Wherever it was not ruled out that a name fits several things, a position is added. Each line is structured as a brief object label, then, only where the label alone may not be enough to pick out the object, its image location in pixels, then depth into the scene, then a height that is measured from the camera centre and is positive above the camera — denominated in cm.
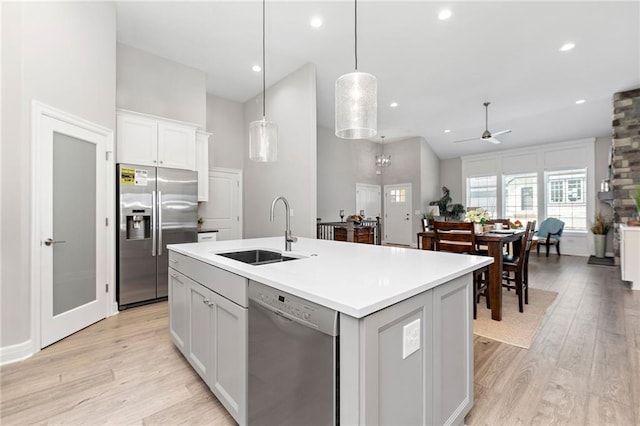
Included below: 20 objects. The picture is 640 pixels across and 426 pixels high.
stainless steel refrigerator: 325 -15
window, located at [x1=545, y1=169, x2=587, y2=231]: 698 +38
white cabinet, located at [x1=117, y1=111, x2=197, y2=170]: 341 +94
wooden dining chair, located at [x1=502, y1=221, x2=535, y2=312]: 300 -57
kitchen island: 88 -46
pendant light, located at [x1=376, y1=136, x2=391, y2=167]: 727 +136
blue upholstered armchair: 688 -52
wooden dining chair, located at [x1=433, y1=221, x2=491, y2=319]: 288 -30
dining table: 284 -60
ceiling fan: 532 +149
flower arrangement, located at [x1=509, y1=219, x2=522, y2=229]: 479 -23
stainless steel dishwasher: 93 -57
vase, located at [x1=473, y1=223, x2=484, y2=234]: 326 -19
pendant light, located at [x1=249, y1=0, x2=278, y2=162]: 272 +71
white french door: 242 -13
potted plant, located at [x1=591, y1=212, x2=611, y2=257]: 638 -50
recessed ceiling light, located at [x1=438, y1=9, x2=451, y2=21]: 312 +225
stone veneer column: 482 +105
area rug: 248 -111
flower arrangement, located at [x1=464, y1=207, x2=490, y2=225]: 352 -5
